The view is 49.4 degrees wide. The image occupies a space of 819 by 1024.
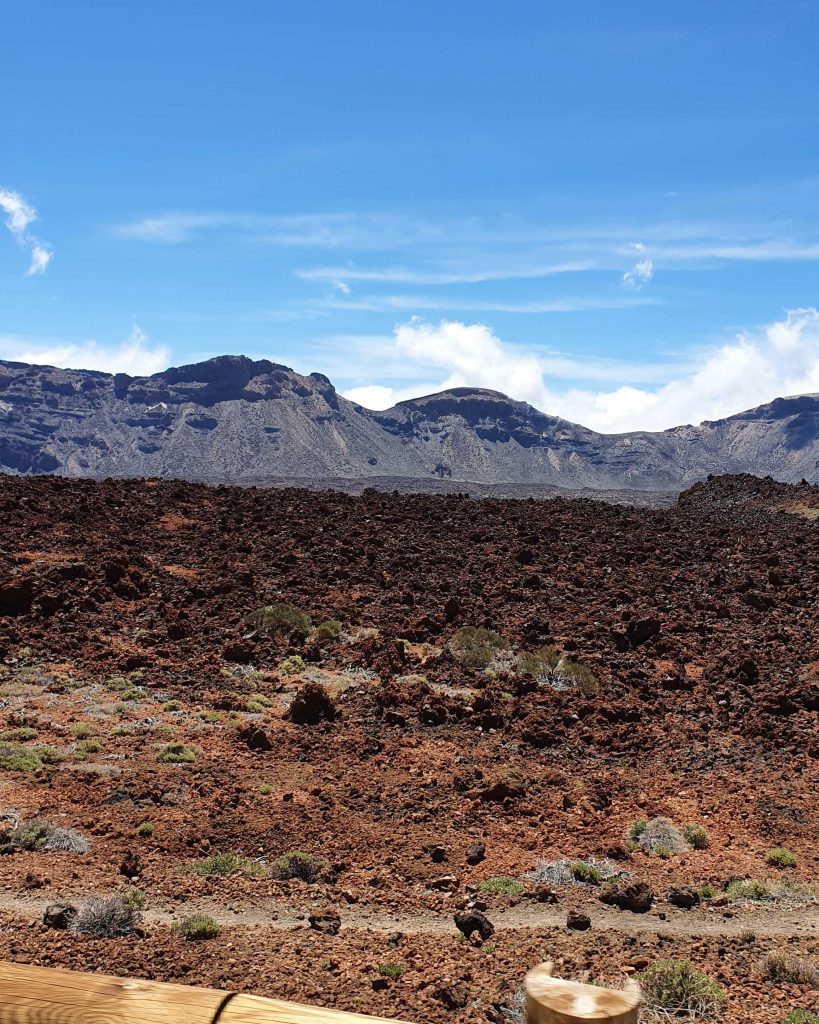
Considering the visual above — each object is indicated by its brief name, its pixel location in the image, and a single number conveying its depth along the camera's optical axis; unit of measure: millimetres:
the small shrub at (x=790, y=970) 7066
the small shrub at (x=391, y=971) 7013
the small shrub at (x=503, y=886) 8953
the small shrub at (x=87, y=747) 12310
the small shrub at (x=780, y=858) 10102
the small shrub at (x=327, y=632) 18516
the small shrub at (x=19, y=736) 12547
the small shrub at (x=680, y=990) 6516
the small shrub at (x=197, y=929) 7523
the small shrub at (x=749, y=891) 9039
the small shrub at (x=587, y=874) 9414
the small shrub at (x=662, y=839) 10352
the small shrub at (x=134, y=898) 7996
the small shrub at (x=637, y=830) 10617
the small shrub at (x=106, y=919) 7426
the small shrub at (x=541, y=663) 17094
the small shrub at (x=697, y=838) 10539
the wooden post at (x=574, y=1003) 1901
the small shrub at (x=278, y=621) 18609
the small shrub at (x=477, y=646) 17469
